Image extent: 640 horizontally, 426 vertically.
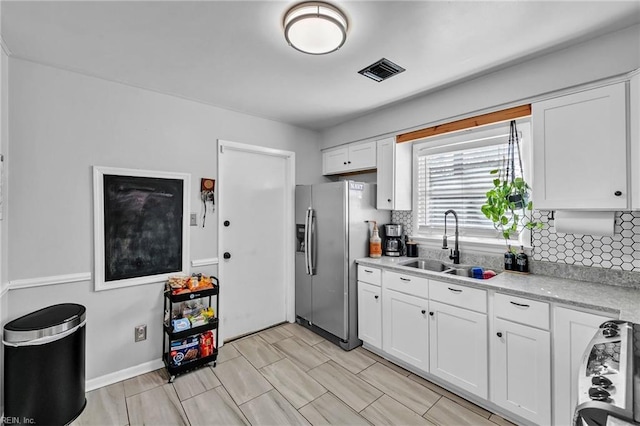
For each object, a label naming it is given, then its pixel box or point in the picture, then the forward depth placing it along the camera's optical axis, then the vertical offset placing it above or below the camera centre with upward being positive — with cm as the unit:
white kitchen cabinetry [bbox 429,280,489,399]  199 -94
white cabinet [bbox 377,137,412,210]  301 +42
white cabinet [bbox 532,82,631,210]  168 +40
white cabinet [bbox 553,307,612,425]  158 -82
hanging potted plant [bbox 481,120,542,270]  226 +8
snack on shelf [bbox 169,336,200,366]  238 -118
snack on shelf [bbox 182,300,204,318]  255 -88
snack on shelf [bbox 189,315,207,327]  249 -95
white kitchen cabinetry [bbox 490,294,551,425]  171 -95
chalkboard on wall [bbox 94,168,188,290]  229 -9
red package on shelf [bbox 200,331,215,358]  252 -118
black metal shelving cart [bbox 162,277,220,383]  238 -104
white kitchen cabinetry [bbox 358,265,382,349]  271 -93
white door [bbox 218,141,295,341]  307 -27
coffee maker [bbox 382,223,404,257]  306 -30
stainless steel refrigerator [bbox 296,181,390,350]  289 -40
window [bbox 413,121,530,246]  255 +38
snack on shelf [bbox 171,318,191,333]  239 -94
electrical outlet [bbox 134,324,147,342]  245 -104
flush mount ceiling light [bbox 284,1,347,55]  148 +103
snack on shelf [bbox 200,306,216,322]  258 -92
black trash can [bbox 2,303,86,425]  171 -96
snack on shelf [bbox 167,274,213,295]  246 -62
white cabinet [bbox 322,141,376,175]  326 +70
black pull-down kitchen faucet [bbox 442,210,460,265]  264 -35
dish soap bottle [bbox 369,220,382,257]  302 -34
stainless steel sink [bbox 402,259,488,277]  255 -52
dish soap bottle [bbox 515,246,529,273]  225 -40
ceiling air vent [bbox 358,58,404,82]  207 +112
